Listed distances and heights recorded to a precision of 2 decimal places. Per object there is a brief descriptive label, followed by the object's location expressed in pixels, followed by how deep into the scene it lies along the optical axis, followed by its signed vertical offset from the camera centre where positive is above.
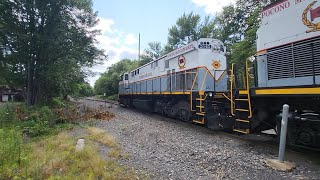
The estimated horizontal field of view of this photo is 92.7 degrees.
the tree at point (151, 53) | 30.10 +7.72
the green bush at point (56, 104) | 11.88 -0.95
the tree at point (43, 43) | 10.55 +3.55
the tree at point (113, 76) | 30.88 +3.42
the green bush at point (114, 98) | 25.90 -1.00
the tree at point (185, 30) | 27.73 +11.35
